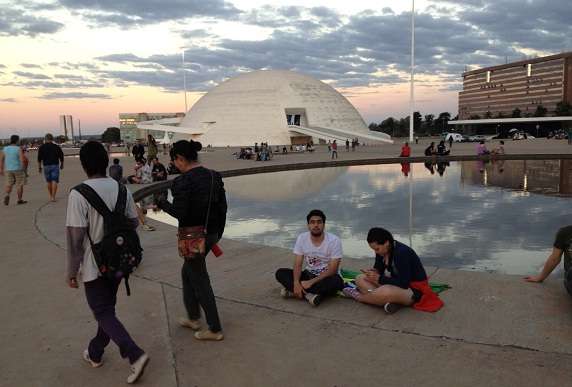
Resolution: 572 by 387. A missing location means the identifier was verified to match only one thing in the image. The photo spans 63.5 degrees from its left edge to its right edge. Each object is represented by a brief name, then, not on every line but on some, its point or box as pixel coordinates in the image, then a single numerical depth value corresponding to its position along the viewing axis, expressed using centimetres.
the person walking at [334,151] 2961
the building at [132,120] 17240
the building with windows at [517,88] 12444
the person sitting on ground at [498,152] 2578
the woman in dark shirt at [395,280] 418
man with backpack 303
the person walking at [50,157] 1064
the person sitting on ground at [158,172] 1644
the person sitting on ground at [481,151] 2639
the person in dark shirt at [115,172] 784
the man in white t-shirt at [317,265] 454
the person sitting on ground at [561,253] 401
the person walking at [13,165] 1056
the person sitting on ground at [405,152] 2749
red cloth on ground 429
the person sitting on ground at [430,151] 2817
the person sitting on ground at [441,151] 2828
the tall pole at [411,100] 5119
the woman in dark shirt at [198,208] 344
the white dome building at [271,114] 5606
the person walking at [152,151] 1786
